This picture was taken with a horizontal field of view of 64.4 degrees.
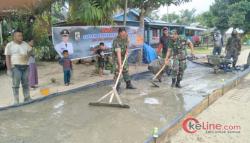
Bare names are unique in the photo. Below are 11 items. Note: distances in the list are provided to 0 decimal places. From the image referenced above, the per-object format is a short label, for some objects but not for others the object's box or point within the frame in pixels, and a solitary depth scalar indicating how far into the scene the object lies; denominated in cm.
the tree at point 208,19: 2290
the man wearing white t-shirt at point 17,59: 404
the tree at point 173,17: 4073
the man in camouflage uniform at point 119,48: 487
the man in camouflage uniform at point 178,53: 521
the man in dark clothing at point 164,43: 686
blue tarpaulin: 839
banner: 568
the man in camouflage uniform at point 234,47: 762
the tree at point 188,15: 4309
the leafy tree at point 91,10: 562
